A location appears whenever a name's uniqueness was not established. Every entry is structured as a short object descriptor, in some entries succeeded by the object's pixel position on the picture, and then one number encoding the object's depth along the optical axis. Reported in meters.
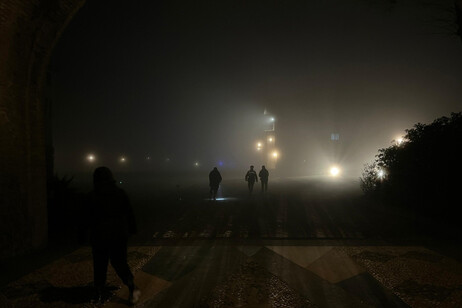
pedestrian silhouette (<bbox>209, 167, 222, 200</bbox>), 16.26
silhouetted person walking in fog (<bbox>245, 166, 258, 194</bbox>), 18.19
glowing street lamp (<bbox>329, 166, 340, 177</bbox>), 49.84
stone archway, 6.06
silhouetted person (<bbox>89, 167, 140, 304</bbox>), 4.18
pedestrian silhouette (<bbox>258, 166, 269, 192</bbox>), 19.31
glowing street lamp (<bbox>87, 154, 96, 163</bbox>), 81.95
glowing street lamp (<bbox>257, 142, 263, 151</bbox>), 56.83
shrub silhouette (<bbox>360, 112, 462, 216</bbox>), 9.85
